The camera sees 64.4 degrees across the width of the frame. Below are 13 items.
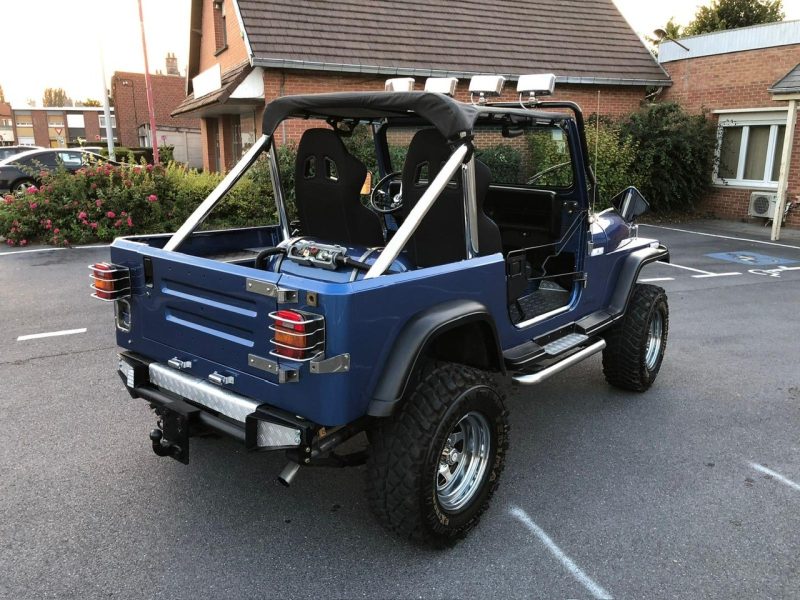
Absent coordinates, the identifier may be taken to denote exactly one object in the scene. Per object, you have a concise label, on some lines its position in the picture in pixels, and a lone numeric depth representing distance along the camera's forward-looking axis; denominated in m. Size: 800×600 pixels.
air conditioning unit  13.58
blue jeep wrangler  2.53
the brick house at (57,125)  64.12
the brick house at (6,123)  66.94
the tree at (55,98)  110.56
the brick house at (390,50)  12.98
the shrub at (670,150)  14.24
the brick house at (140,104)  36.06
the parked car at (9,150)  20.52
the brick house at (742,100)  13.34
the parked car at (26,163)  17.58
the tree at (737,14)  25.89
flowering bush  11.01
